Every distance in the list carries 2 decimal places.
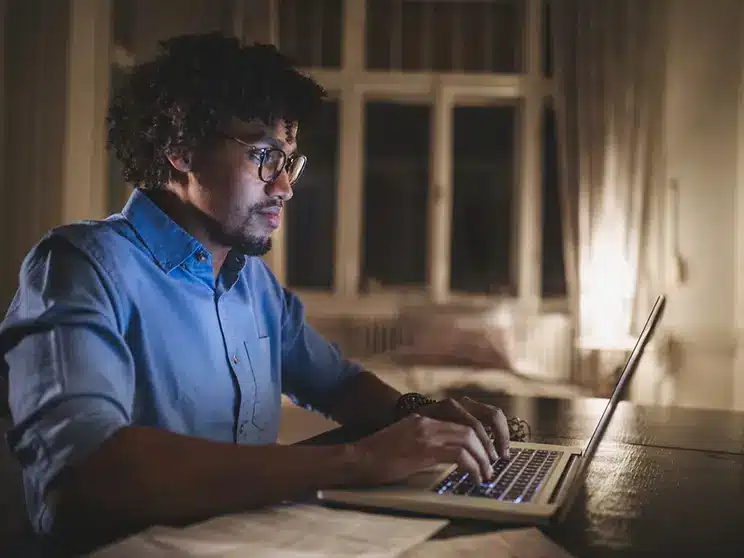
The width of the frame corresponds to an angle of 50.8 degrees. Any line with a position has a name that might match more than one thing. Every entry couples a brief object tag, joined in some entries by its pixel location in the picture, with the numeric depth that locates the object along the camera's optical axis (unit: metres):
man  0.81
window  4.38
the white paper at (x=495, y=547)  0.71
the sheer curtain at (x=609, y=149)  3.98
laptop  0.82
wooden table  0.78
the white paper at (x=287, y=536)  0.69
